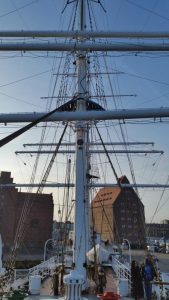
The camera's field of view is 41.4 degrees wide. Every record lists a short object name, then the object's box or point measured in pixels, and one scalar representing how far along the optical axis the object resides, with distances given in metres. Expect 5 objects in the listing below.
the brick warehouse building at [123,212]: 52.53
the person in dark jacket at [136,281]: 6.93
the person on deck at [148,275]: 6.80
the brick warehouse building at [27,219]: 38.07
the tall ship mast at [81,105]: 7.98
